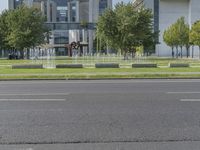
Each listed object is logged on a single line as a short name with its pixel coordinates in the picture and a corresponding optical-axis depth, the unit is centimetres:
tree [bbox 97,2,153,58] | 6856
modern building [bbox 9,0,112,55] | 15975
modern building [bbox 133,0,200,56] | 12825
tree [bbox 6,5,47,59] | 7390
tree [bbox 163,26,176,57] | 9544
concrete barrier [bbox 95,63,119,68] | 3813
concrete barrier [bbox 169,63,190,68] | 3934
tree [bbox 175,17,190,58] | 9312
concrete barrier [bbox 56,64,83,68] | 3847
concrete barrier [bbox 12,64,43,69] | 3791
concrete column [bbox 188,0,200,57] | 12820
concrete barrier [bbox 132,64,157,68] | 3878
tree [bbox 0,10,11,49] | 8431
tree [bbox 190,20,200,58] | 7775
